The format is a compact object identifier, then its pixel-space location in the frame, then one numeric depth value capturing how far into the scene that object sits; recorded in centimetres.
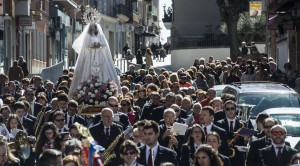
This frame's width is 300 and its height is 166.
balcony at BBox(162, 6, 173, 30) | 7744
